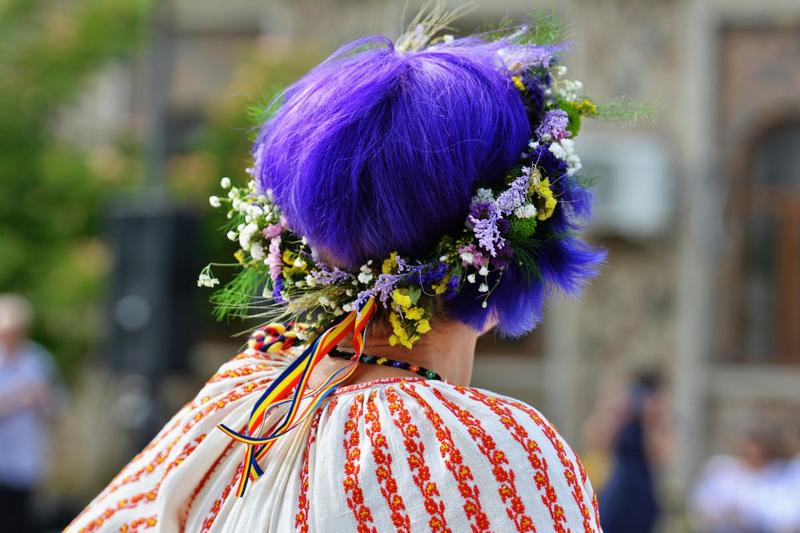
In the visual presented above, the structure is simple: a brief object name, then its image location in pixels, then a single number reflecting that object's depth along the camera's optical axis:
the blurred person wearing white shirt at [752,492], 15.04
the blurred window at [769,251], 22.30
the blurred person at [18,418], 13.70
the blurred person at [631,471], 11.37
